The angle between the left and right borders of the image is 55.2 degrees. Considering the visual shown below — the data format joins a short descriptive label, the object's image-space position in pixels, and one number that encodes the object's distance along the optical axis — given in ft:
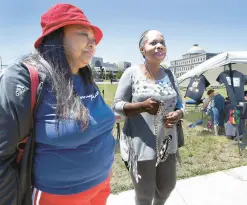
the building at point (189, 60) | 302.45
